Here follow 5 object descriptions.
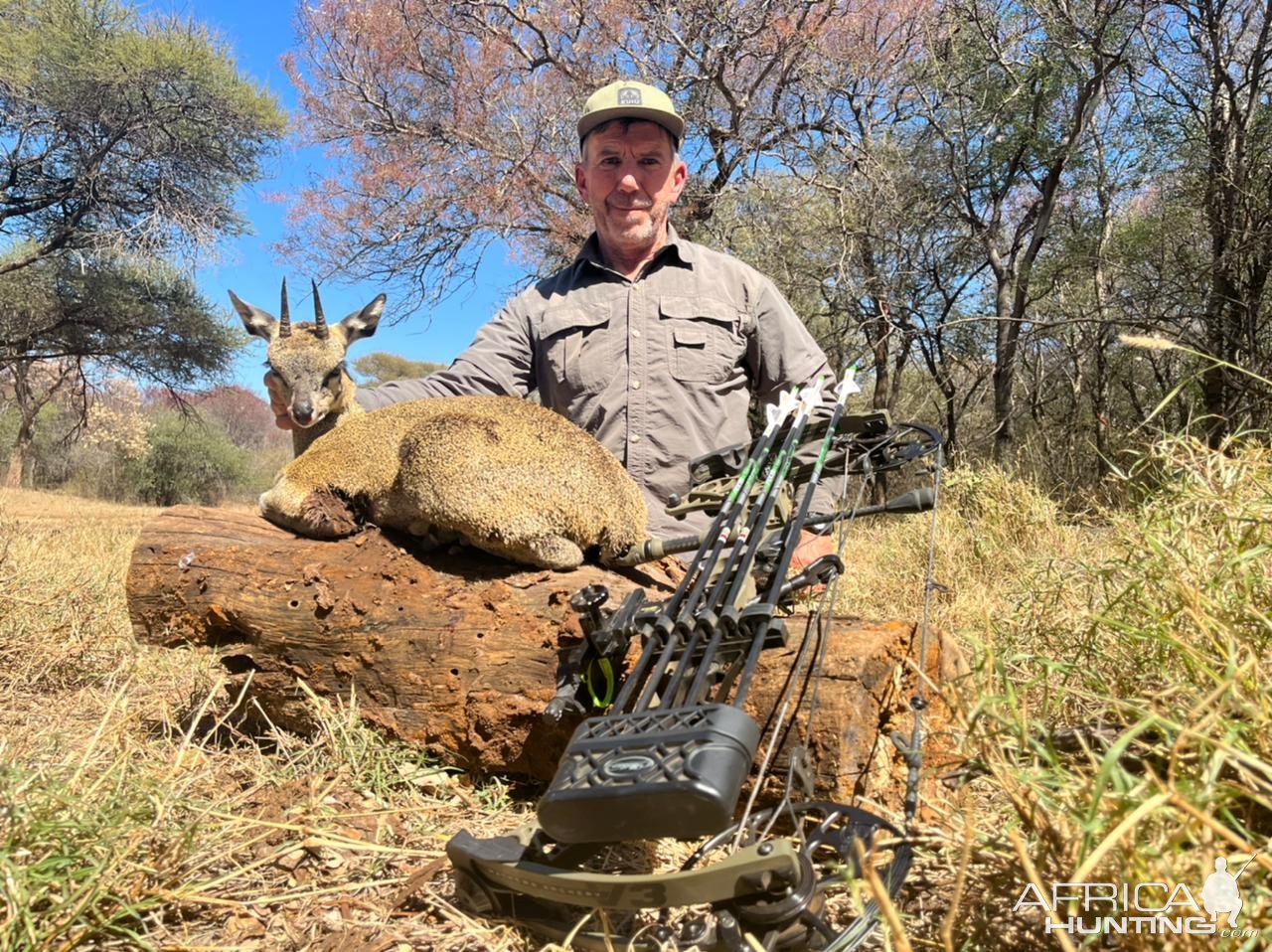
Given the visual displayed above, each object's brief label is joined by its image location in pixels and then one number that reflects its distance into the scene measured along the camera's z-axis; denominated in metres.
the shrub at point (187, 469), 27.61
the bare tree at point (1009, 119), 11.26
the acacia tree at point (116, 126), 14.48
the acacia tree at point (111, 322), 16.31
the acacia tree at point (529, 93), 13.17
